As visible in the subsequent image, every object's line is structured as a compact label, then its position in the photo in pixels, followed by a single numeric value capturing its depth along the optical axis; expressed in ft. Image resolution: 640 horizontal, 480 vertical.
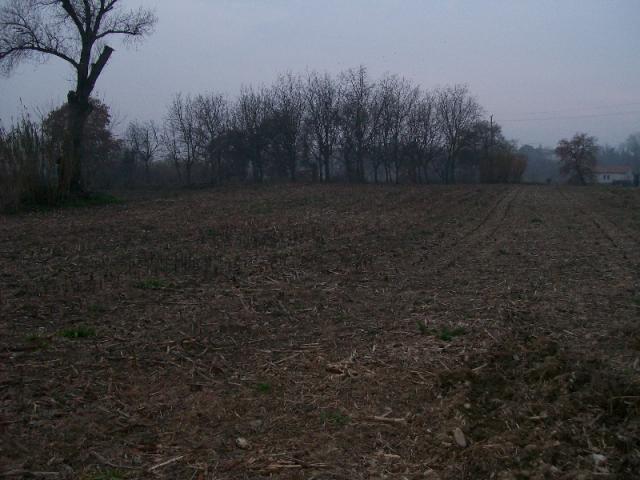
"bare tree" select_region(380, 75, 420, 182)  162.98
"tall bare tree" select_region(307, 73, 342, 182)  155.53
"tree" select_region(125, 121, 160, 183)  155.33
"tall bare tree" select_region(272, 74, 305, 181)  152.66
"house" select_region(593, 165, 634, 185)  291.32
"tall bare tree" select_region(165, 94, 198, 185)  159.63
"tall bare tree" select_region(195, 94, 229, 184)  155.22
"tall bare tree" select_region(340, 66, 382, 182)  157.17
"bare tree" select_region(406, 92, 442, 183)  170.50
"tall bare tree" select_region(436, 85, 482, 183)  183.73
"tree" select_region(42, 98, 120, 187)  95.82
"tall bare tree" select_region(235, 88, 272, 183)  153.69
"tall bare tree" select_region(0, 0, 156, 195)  71.97
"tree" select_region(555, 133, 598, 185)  199.31
